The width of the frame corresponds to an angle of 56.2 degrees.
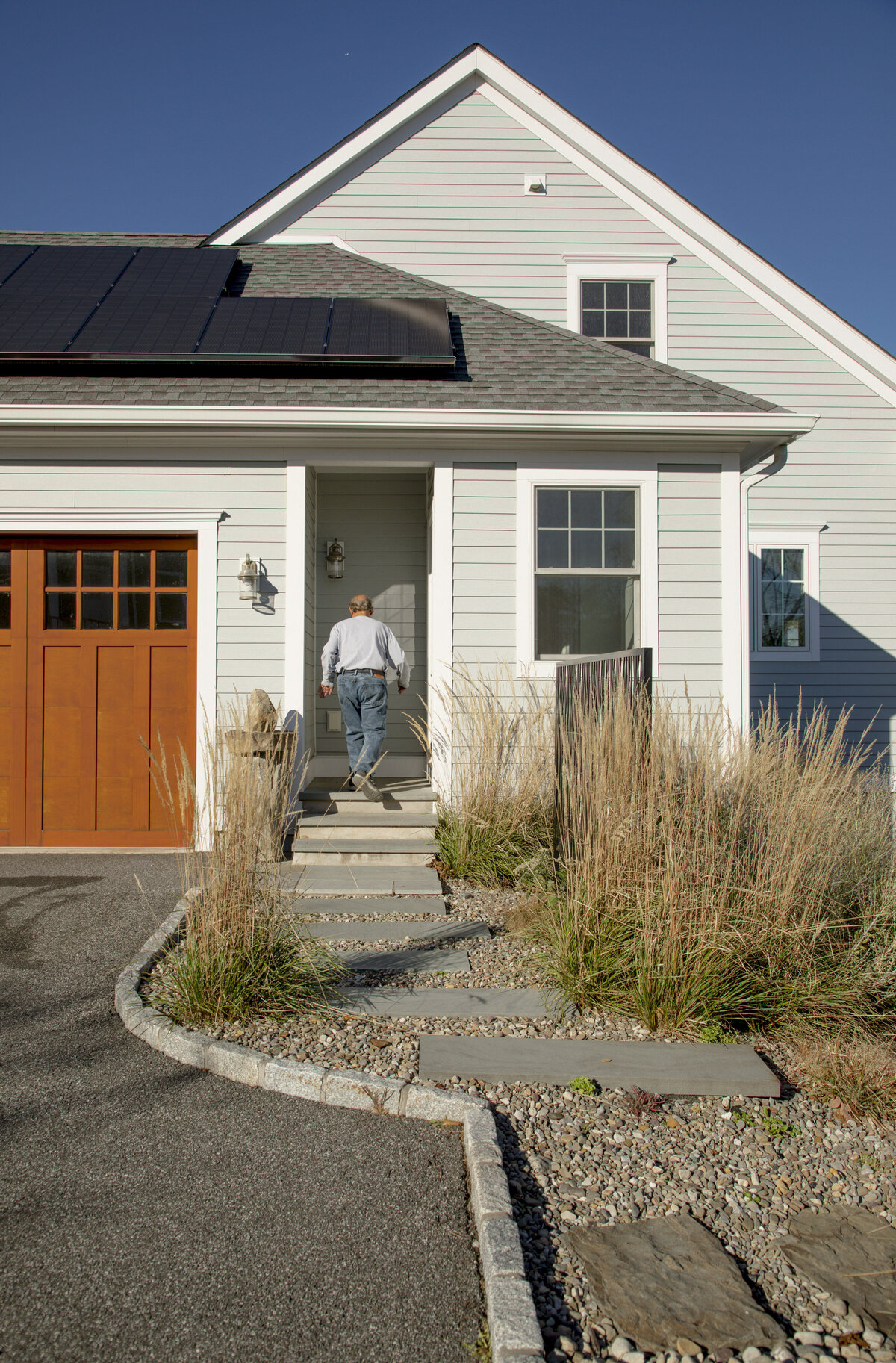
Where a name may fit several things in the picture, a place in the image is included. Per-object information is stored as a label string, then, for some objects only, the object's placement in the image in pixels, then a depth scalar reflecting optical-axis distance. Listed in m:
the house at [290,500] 6.38
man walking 6.20
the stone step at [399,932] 4.27
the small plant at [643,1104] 2.70
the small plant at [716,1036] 3.14
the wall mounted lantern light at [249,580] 6.33
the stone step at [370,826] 5.93
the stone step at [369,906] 4.72
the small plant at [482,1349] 1.79
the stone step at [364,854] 5.62
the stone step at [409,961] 3.85
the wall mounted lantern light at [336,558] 8.02
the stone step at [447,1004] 3.36
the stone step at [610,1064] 2.82
